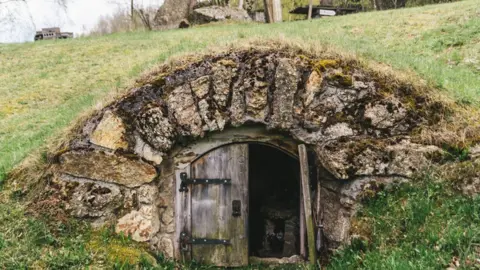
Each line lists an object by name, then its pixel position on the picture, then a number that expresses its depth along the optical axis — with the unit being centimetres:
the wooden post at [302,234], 572
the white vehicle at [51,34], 2634
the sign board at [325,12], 2244
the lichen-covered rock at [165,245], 537
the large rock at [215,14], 2144
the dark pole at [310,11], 2120
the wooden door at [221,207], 555
